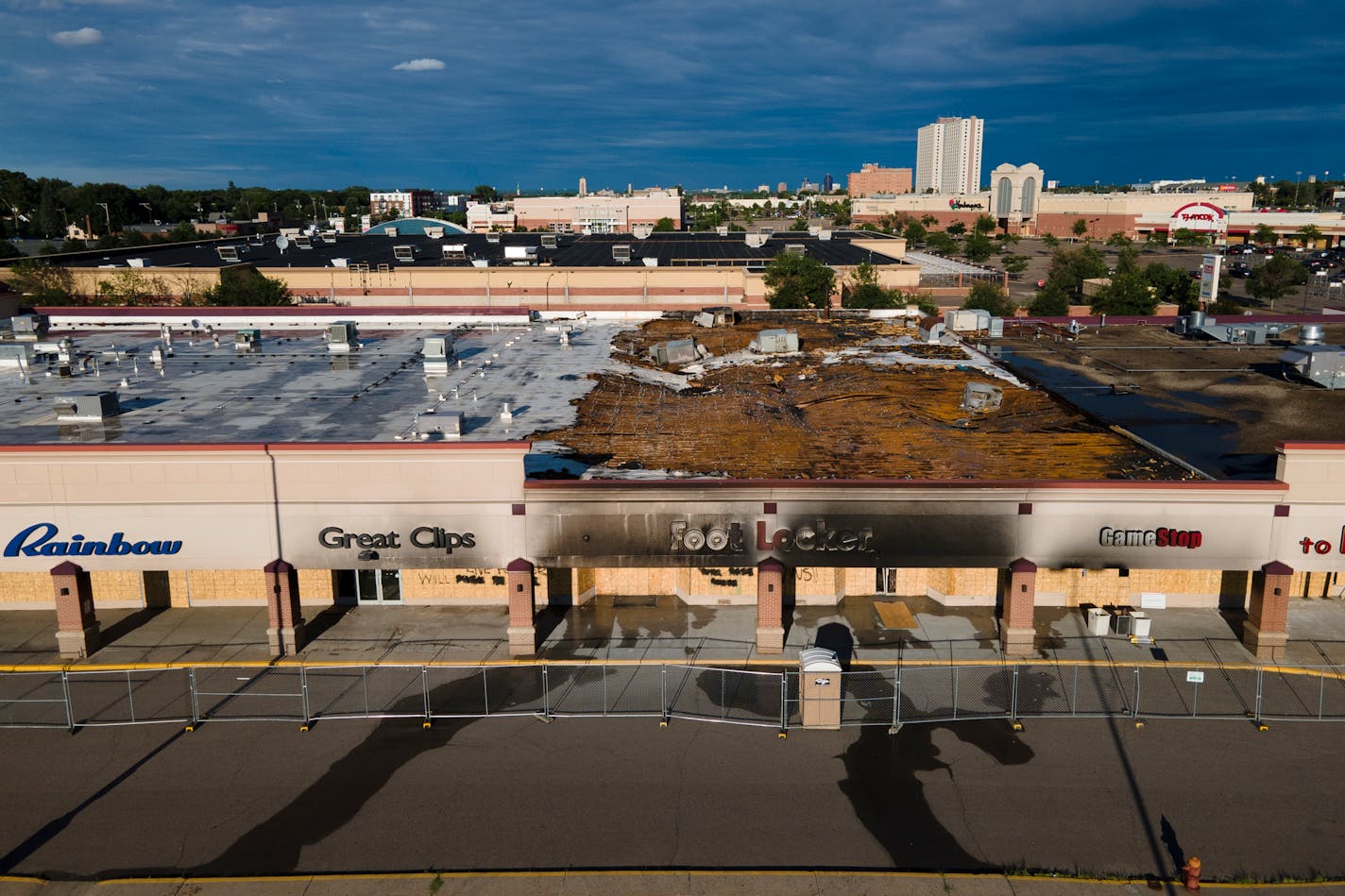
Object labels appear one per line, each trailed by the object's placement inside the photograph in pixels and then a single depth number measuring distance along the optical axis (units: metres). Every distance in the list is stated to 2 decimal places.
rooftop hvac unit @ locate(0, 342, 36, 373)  40.32
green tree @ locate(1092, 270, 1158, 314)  66.50
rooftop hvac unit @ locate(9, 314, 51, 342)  45.62
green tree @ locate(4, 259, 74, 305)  64.88
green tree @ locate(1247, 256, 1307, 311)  103.12
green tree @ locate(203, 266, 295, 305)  66.62
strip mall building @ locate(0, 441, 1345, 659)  26.95
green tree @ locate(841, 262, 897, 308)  70.12
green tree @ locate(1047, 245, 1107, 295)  91.56
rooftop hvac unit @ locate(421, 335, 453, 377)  39.94
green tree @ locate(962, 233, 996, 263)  155.00
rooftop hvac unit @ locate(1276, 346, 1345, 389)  38.09
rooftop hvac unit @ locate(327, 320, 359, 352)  44.22
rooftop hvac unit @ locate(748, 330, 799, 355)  47.12
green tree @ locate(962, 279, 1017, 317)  73.81
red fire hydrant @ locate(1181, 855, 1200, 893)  17.91
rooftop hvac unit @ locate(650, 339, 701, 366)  44.31
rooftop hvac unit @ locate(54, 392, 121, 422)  32.09
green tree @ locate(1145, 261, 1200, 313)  78.50
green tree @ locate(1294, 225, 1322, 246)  175.88
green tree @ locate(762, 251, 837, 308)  66.94
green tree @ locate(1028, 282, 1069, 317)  78.56
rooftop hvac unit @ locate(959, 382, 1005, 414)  35.56
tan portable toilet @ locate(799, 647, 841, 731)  24.14
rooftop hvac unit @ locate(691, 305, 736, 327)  55.06
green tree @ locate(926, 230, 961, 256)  158.01
